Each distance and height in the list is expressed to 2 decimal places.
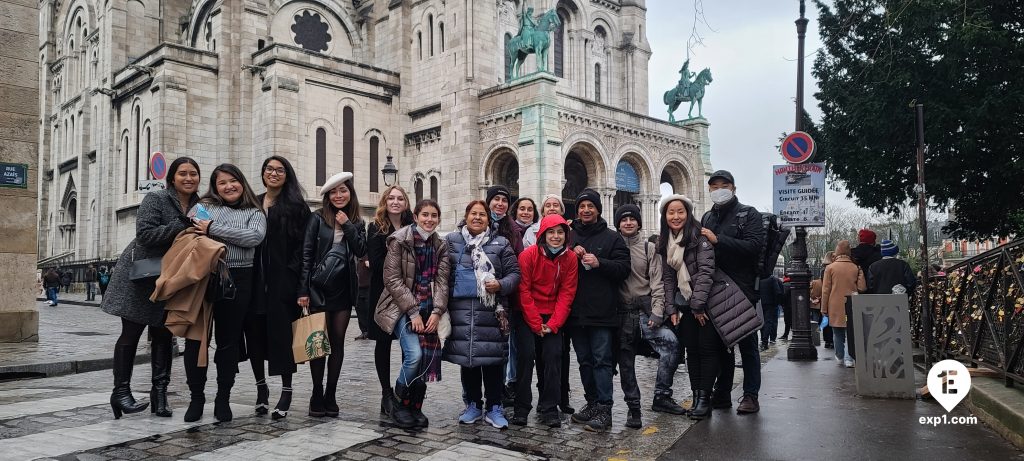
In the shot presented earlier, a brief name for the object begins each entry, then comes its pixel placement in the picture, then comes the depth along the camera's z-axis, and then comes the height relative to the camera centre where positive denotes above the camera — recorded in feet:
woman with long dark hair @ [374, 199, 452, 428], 17.66 -1.16
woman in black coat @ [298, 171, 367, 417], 18.31 -0.26
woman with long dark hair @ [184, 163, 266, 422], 17.42 +0.08
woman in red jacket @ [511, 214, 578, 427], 18.63 -1.14
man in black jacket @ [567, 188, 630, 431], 18.78 -1.50
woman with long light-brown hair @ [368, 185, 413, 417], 19.16 +0.02
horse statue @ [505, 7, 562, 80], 88.07 +25.37
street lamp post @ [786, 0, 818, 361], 35.65 -2.51
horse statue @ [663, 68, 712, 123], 107.45 +23.15
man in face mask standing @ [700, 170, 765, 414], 19.94 +0.13
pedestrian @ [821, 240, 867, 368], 33.55 -1.65
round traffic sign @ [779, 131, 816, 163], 35.27 +4.97
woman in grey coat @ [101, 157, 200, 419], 17.42 -0.88
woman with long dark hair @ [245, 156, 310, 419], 18.26 -0.61
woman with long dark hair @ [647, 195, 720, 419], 19.76 -0.97
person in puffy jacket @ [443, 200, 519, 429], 17.92 -1.25
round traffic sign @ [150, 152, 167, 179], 37.46 +4.66
